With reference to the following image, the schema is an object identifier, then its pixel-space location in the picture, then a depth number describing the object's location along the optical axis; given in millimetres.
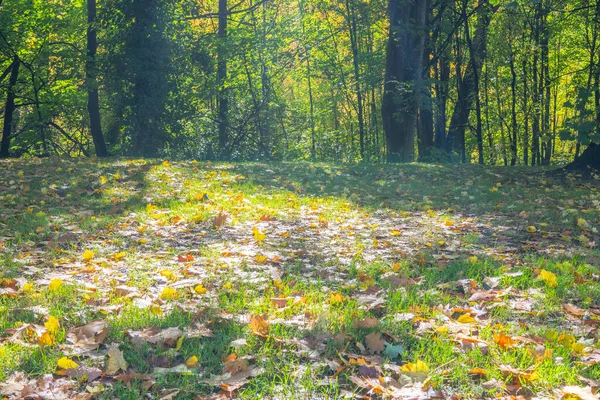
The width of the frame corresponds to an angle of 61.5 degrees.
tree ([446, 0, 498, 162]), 19469
